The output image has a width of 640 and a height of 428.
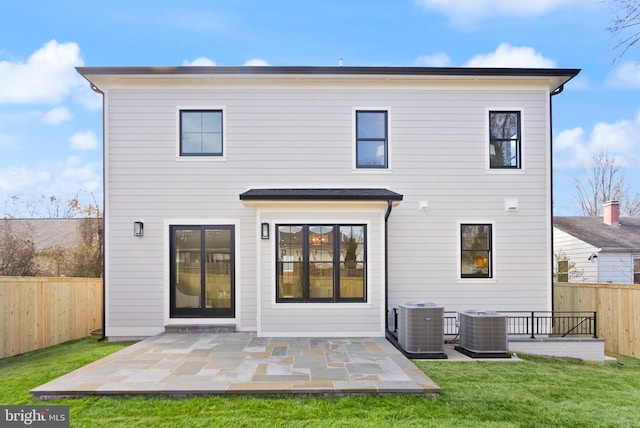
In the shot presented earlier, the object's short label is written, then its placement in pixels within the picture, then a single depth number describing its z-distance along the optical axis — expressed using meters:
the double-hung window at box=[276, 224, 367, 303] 7.44
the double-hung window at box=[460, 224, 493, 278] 8.23
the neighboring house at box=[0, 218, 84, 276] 12.17
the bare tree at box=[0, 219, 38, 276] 10.85
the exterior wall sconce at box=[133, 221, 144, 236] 7.91
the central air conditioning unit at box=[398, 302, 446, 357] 6.29
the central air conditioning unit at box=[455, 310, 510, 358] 6.37
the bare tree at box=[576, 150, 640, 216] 21.02
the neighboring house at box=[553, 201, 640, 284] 12.94
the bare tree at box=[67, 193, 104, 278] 12.12
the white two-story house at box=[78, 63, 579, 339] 8.00
